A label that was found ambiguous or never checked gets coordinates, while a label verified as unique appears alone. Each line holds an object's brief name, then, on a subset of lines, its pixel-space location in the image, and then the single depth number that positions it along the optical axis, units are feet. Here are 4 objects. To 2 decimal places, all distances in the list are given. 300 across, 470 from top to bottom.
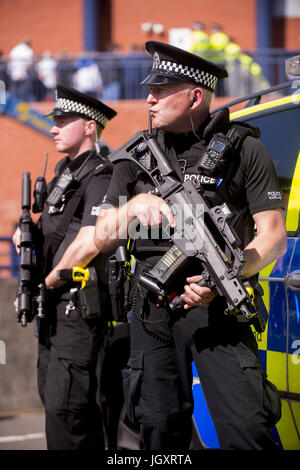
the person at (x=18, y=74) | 101.50
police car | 23.21
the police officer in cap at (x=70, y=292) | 27.68
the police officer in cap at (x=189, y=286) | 20.21
